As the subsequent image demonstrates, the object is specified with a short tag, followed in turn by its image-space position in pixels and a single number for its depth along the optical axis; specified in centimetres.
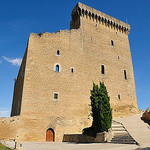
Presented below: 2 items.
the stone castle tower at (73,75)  1512
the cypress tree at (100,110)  1215
